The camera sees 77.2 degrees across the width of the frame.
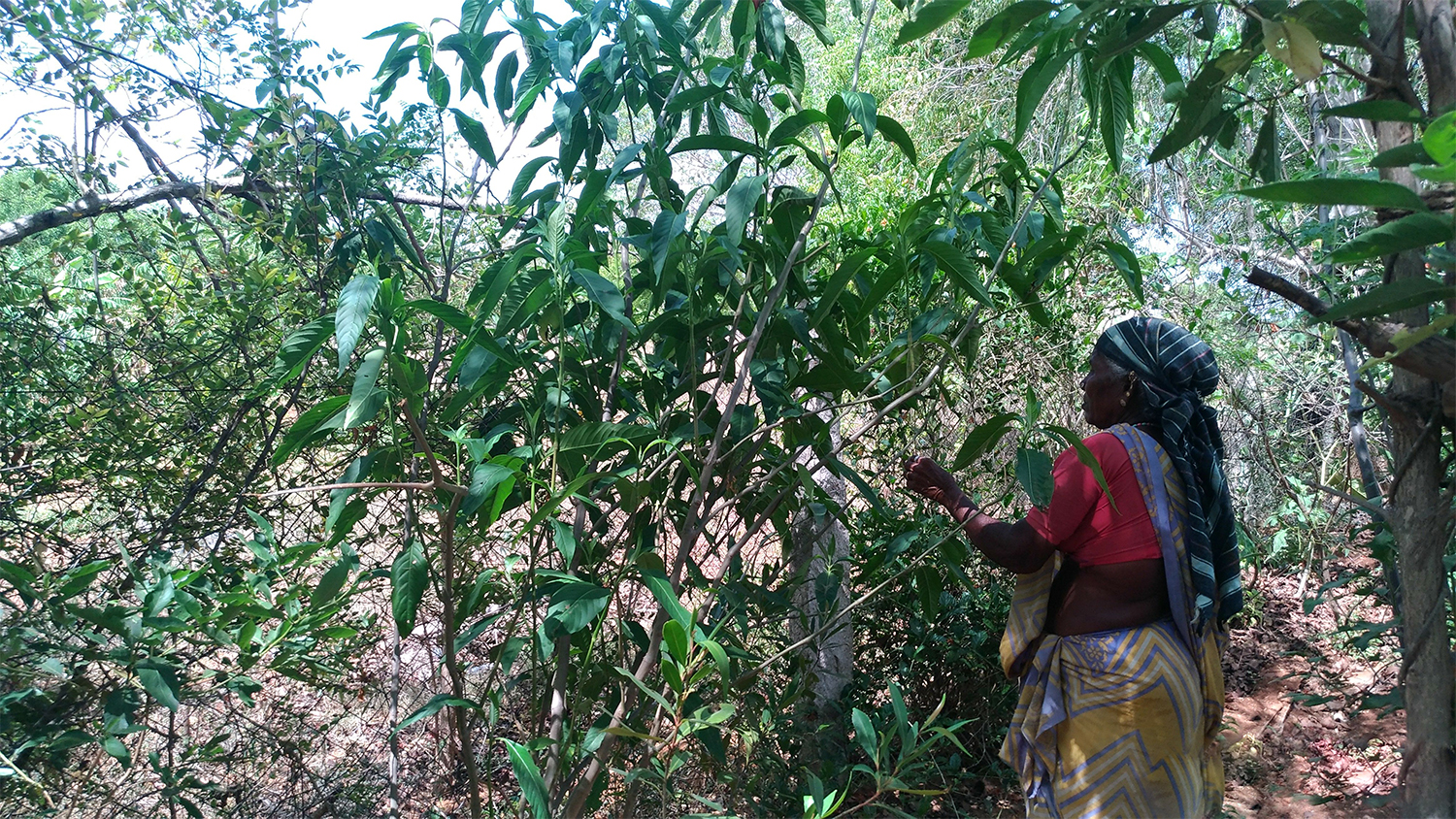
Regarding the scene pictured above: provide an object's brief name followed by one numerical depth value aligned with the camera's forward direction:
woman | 2.01
